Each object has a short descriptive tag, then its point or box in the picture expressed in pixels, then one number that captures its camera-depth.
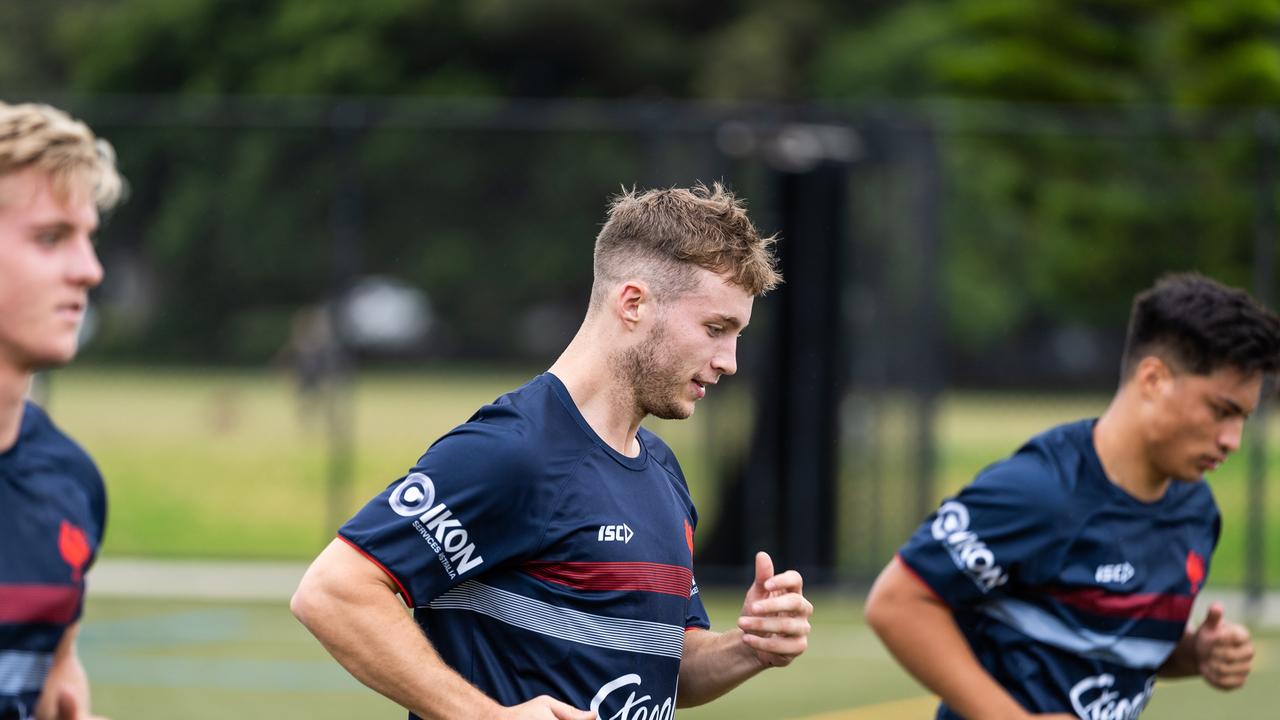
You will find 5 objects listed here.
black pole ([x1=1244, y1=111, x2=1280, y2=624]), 23.08
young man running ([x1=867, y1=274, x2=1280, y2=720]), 8.34
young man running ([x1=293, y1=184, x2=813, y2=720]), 6.11
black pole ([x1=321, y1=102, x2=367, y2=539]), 24.98
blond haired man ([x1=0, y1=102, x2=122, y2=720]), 6.23
